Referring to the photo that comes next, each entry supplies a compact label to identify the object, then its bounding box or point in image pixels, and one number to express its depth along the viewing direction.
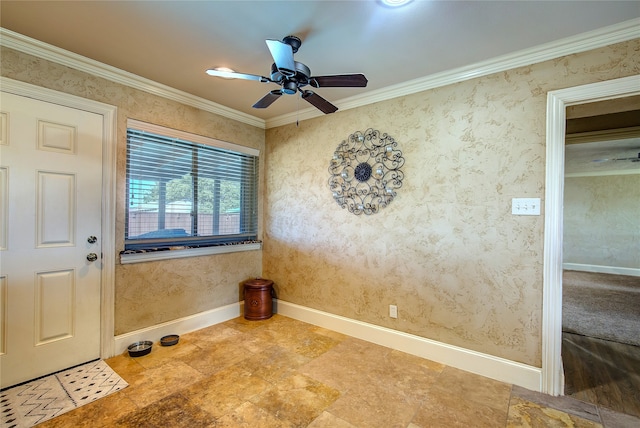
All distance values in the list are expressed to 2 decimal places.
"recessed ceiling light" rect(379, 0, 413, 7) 1.63
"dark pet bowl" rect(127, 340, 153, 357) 2.52
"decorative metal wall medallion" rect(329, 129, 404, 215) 2.81
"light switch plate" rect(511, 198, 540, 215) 2.13
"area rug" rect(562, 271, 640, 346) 3.17
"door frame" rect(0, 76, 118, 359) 2.49
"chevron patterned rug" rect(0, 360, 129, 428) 1.78
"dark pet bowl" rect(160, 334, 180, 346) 2.77
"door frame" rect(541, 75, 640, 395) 2.05
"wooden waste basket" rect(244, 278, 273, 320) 3.46
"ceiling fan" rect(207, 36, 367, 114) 1.63
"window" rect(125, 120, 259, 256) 2.74
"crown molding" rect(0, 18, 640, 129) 1.90
